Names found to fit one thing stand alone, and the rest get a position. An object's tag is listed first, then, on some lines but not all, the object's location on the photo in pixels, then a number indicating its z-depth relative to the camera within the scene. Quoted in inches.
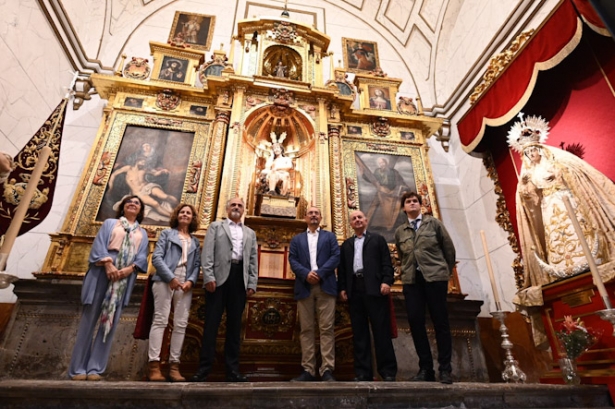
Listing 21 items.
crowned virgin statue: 126.8
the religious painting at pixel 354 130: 247.4
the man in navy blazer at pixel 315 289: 121.8
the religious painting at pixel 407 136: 249.8
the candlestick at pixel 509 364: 130.7
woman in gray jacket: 113.0
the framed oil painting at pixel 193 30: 299.7
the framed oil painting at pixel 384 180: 214.7
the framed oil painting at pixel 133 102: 225.5
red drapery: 142.5
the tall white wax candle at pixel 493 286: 128.2
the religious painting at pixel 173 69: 248.4
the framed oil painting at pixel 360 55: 311.9
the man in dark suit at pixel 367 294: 120.4
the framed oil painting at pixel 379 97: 267.3
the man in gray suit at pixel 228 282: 114.7
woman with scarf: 108.6
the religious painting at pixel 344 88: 263.8
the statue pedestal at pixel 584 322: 116.5
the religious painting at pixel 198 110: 232.2
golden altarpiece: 156.2
